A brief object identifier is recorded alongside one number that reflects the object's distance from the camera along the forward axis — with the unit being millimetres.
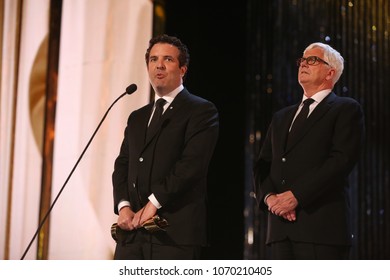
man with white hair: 5566
